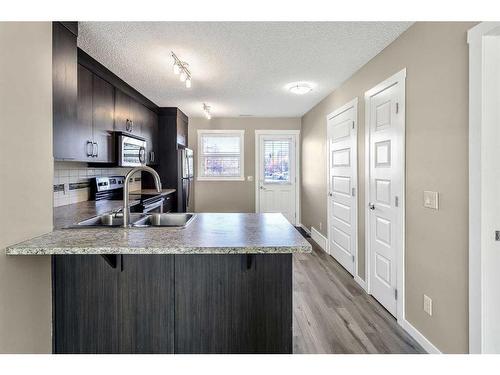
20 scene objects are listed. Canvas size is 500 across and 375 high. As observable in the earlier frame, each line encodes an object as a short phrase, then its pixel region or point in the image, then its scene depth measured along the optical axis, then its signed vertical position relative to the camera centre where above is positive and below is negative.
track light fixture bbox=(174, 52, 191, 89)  2.89 +1.13
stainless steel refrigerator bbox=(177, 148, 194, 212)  5.25 +0.08
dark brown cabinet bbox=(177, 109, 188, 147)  5.44 +1.00
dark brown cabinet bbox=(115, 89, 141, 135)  3.63 +0.86
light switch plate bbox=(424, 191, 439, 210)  2.03 -0.12
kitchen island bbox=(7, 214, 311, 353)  1.62 -0.63
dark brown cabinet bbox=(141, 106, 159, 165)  4.58 +0.77
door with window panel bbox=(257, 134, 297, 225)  6.44 +0.16
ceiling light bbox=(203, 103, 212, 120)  5.14 +1.25
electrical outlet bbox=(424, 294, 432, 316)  2.10 -0.84
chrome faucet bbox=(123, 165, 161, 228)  1.84 -0.06
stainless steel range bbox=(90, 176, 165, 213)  3.63 -0.16
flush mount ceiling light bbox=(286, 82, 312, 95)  3.96 +1.24
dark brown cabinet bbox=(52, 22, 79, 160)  2.13 +0.67
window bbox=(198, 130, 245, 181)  6.37 +0.57
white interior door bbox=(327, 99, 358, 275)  3.49 -0.03
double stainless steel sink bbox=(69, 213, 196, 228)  2.22 -0.27
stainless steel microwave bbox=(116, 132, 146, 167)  3.52 +0.41
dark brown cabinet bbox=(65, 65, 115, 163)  2.57 +0.60
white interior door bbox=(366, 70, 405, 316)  2.48 -0.05
